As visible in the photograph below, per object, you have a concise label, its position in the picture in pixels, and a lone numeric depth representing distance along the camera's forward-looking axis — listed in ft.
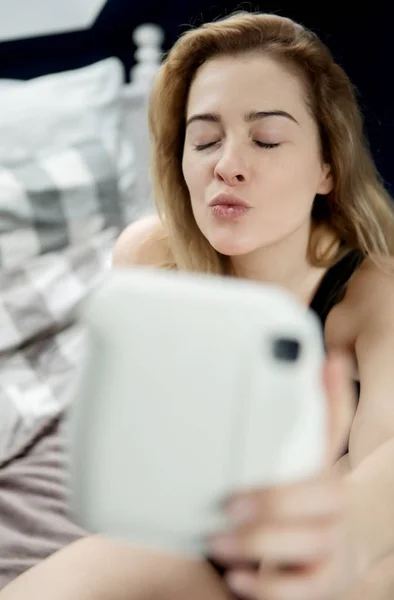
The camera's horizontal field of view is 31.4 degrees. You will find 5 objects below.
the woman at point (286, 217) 1.86
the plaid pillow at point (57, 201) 4.64
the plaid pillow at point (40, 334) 3.81
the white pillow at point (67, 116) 5.03
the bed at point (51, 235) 3.35
